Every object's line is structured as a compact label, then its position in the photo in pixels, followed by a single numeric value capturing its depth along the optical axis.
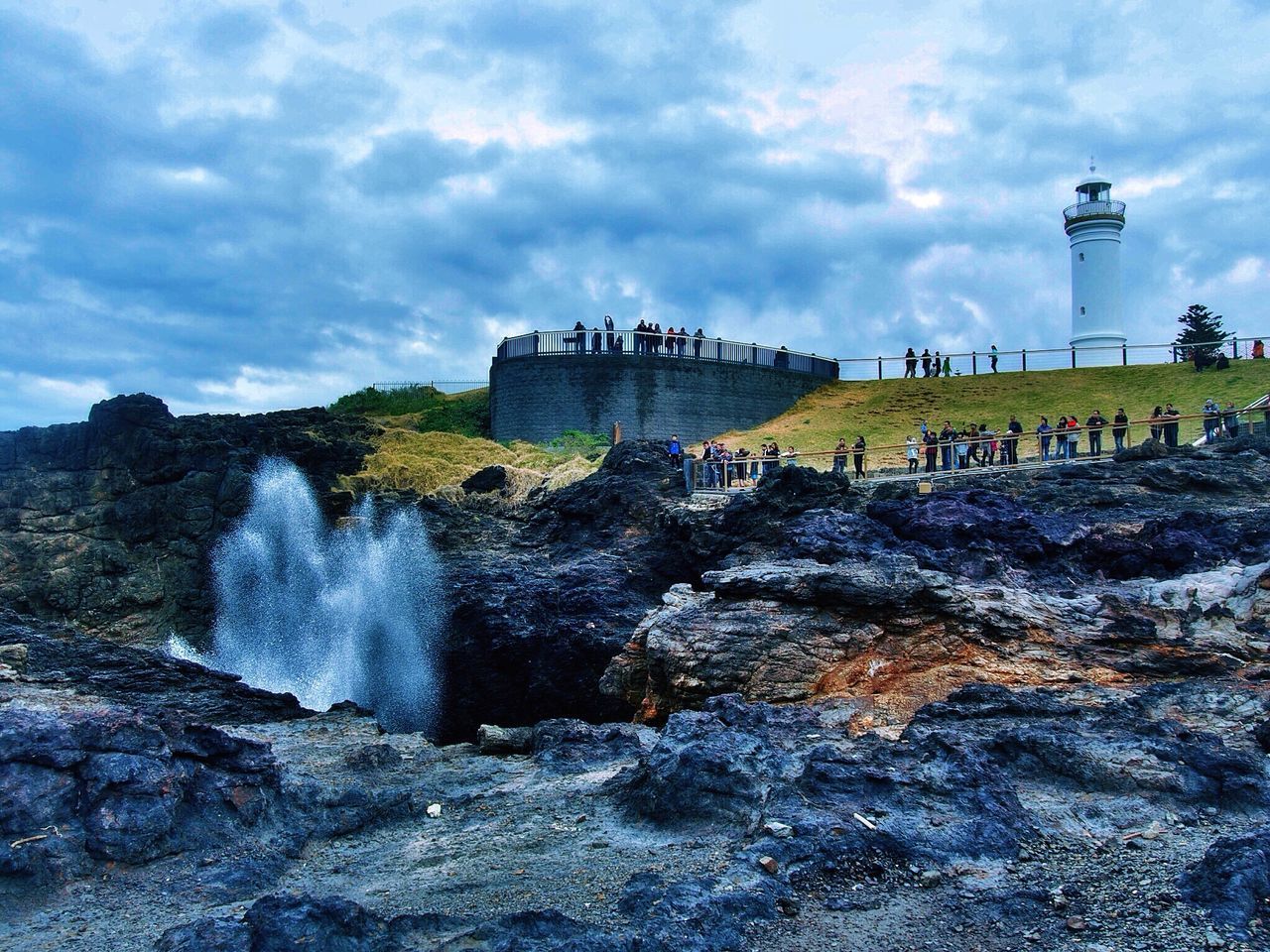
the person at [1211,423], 24.24
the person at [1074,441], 24.69
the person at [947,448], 26.18
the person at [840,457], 26.98
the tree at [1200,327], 47.03
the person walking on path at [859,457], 26.83
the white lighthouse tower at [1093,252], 51.34
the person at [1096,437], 25.02
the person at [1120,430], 24.81
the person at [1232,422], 24.20
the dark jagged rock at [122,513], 25.44
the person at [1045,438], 25.11
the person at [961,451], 25.91
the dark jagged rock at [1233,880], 7.57
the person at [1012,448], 25.52
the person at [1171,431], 24.53
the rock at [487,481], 28.69
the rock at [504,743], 14.59
